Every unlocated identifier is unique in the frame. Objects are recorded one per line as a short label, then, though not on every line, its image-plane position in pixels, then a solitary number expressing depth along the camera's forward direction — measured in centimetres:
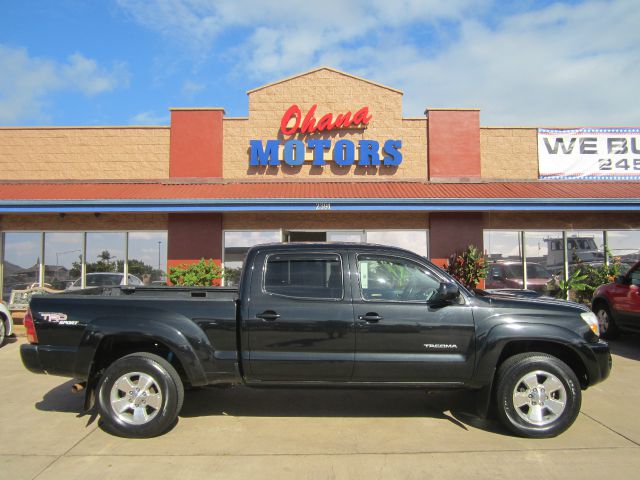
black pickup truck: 478
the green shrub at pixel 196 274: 1146
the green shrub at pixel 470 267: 1181
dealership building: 1255
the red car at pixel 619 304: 873
